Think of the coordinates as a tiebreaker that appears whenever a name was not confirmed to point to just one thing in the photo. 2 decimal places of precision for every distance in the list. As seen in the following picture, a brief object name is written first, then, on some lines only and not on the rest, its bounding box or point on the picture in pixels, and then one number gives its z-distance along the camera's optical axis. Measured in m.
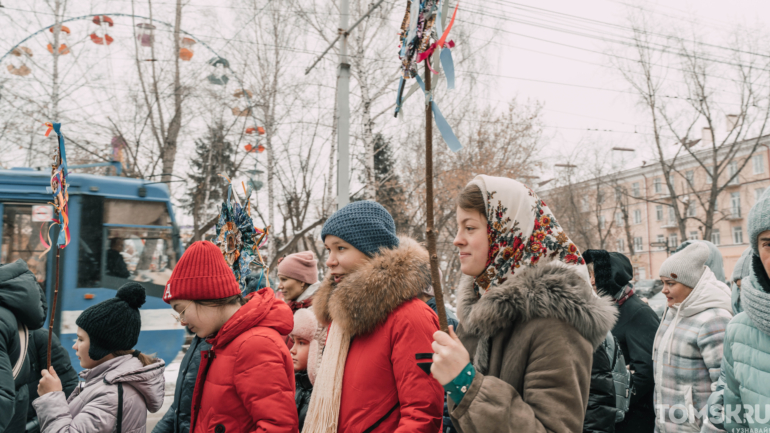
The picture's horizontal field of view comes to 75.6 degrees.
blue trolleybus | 6.76
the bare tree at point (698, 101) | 17.56
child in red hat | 1.98
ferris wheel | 11.12
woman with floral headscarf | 1.35
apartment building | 35.91
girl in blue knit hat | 1.79
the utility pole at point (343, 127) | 8.19
